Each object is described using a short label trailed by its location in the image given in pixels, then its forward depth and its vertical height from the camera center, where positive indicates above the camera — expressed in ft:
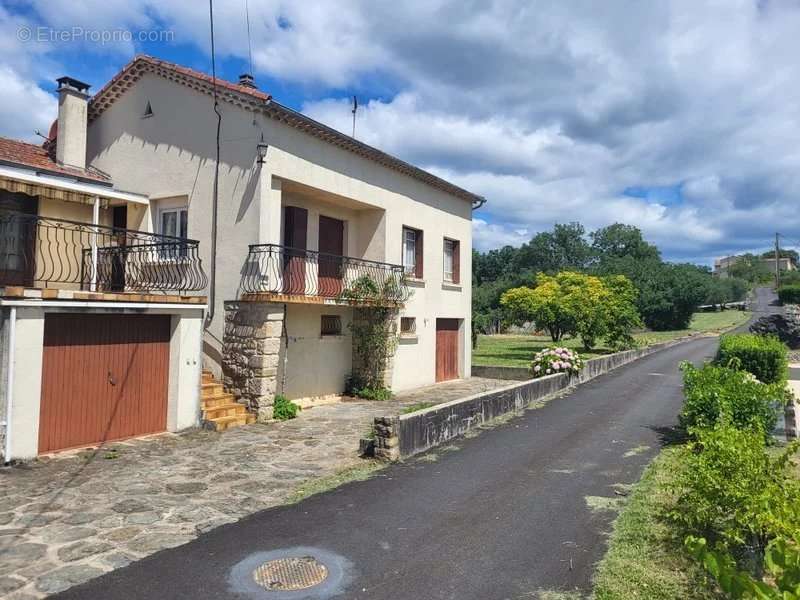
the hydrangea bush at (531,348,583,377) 58.59 -4.10
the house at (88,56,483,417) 38.91 +8.56
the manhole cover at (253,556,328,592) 15.12 -7.13
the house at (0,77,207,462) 26.78 +0.18
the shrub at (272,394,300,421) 39.24 -6.26
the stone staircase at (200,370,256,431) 35.50 -5.80
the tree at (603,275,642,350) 88.99 +1.52
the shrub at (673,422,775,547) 15.08 -4.60
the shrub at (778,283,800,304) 166.55 +10.04
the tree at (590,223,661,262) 311.27 +45.95
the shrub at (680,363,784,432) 29.09 -3.97
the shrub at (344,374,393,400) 49.14 -5.97
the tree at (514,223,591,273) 282.36 +37.84
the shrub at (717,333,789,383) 52.60 -3.00
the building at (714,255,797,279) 445.78 +51.81
